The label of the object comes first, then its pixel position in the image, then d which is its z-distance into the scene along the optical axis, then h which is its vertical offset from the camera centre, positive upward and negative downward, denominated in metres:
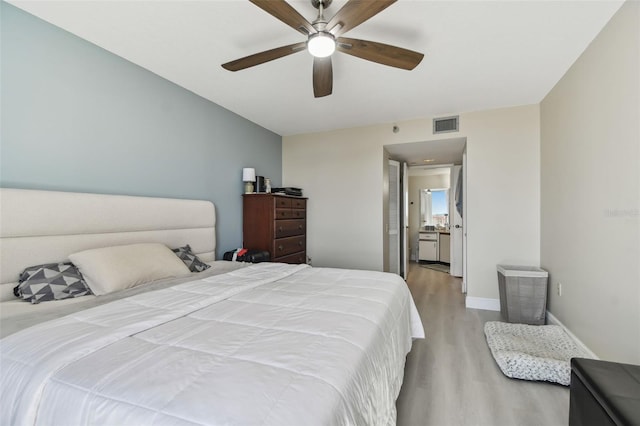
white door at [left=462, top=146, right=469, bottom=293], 3.64 +0.12
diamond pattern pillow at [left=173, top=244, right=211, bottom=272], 2.44 -0.42
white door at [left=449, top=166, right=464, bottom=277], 5.10 -0.33
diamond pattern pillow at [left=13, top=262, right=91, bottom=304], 1.56 -0.42
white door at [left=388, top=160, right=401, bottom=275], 4.61 -0.08
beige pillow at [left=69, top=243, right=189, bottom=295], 1.72 -0.36
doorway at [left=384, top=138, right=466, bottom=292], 4.22 +0.63
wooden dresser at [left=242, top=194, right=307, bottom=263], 3.54 -0.16
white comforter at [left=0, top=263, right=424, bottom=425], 0.72 -0.49
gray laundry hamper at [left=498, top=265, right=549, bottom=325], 2.91 -0.88
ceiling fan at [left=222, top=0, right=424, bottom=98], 1.39 +1.04
